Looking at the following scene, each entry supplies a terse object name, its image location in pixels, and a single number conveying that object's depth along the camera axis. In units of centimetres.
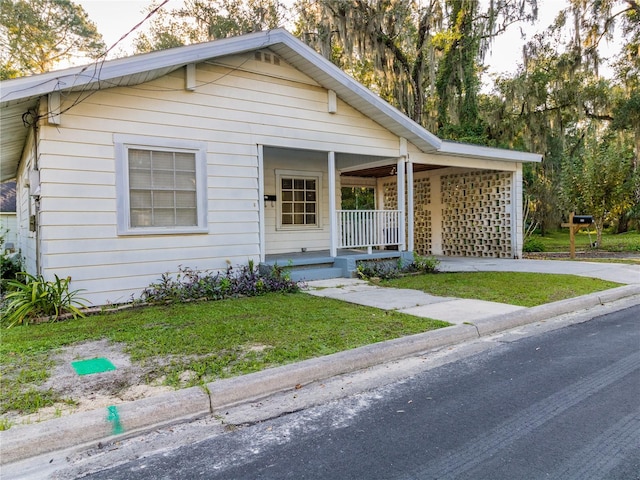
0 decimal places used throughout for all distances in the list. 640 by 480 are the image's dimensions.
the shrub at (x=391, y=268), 899
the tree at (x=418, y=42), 1669
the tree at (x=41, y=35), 2170
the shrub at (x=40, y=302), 537
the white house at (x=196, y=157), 612
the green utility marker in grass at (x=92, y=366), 363
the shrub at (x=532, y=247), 1579
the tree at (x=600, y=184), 1455
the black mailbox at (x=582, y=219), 1344
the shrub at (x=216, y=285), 670
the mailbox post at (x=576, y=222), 1336
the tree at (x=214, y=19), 1947
